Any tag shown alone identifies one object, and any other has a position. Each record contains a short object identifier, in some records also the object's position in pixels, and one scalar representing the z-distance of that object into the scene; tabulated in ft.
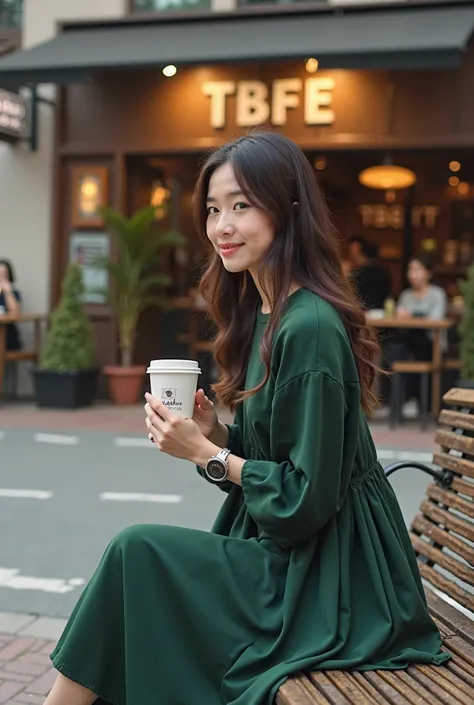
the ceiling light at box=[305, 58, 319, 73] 31.92
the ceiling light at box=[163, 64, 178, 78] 31.94
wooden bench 6.10
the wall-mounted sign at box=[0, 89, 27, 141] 36.88
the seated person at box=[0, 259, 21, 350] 36.86
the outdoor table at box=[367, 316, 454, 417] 30.96
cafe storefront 32.40
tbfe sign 35.19
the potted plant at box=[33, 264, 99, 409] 34.47
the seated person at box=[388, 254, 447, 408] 32.91
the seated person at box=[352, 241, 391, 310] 36.24
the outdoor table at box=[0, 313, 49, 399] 35.55
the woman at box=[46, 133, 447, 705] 6.39
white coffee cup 6.71
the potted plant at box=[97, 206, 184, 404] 35.73
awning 29.84
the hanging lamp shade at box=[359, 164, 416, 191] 38.65
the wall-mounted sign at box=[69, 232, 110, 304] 38.32
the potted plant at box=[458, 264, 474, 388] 30.60
